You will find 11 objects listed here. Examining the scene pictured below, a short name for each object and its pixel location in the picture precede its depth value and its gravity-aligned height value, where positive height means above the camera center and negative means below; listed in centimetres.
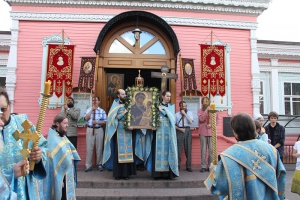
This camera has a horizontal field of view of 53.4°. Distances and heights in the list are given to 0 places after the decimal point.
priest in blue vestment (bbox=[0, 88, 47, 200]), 276 -36
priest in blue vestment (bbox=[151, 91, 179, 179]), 678 -67
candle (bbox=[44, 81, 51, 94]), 270 +27
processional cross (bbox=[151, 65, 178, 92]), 786 +118
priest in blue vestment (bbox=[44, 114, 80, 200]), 449 -72
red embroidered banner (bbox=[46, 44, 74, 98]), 896 +145
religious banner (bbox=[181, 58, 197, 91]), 923 +140
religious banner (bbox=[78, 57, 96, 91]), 888 +133
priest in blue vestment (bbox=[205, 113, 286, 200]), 271 -44
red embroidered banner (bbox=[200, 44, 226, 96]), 944 +161
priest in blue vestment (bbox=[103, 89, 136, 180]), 678 -57
